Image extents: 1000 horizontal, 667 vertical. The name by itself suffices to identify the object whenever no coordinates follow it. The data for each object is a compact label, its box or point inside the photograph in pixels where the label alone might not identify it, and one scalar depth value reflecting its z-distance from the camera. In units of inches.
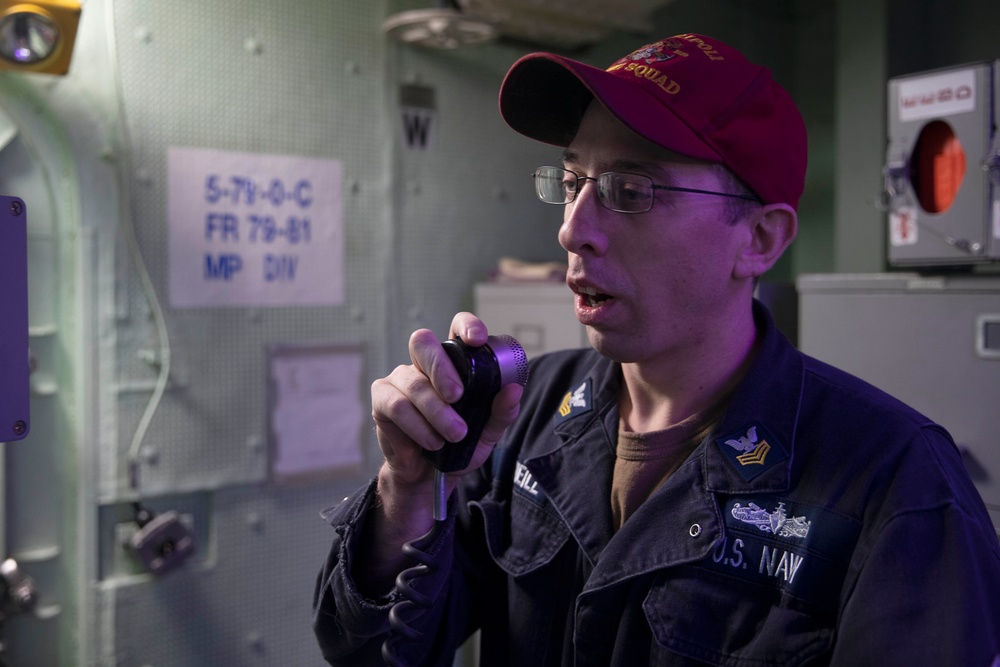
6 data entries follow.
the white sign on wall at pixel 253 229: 115.2
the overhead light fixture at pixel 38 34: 94.0
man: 45.0
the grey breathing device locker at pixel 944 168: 84.4
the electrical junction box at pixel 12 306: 44.7
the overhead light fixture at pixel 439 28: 119.2
